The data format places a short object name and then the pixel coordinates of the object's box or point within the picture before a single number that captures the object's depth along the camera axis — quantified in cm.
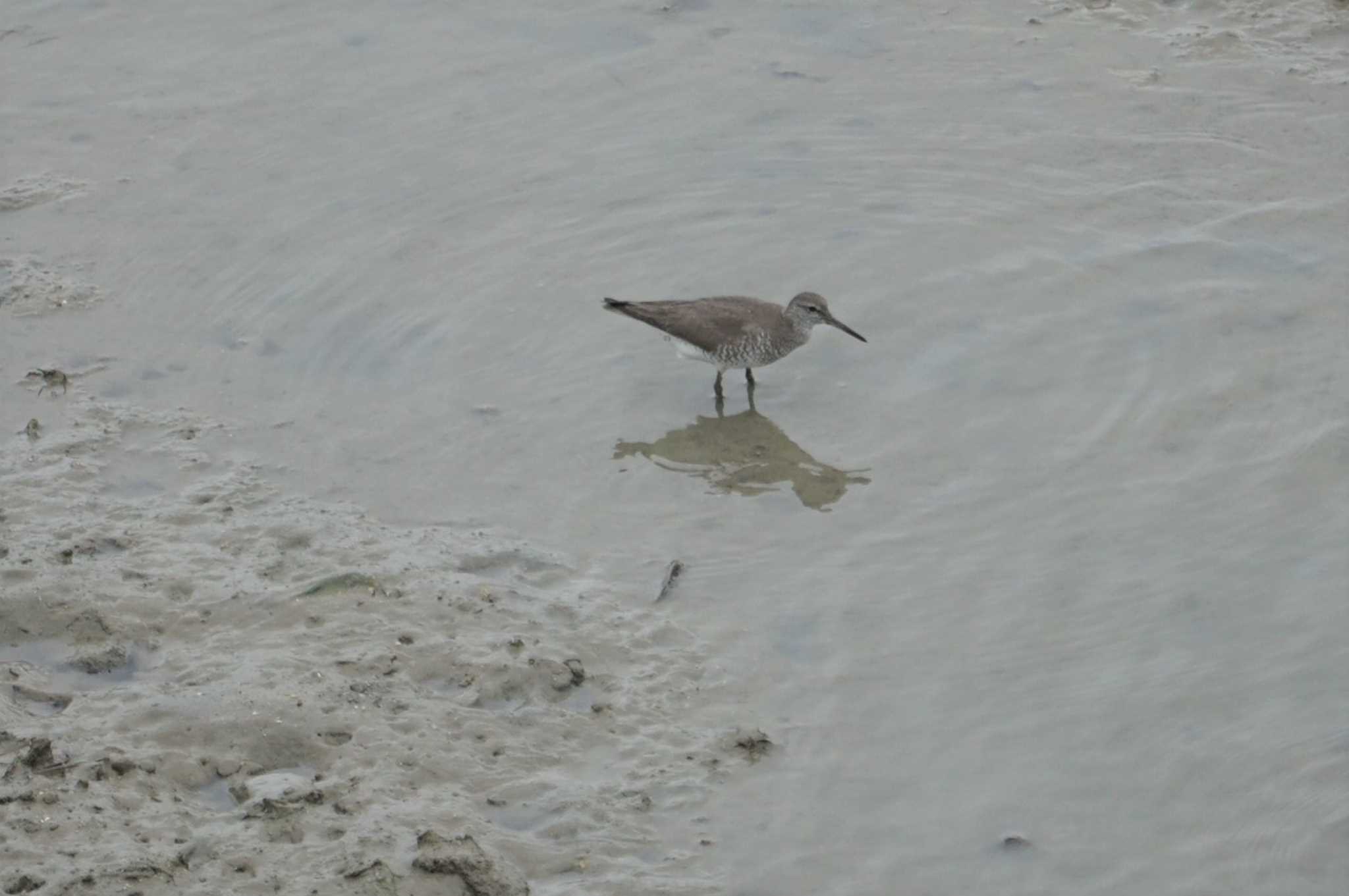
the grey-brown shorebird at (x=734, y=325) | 1961
